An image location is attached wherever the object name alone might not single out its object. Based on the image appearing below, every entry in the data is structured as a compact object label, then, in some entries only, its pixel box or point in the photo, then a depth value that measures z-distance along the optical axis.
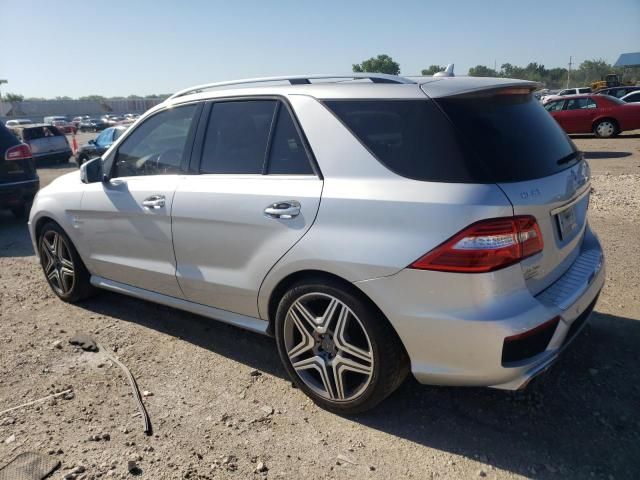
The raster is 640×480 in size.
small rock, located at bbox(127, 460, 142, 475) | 2.51
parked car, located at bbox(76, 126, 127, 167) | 15.53
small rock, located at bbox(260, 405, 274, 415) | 2.95
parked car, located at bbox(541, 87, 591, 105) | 29.12
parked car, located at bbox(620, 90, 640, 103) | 16.50
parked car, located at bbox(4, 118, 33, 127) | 48.28
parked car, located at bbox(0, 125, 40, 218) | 7.65
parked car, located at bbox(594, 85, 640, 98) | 20.95
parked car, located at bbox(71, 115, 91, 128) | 49.72
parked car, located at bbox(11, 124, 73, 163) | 17.22
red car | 16.23
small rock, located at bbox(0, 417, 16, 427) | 2.95
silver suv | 2.28
